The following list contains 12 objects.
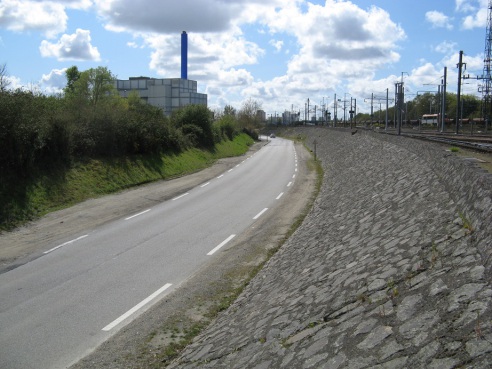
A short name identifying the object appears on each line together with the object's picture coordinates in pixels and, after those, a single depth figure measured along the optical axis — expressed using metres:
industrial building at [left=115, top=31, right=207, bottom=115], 84.75
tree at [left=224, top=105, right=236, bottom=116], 125.43
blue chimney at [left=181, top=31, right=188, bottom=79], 91.62
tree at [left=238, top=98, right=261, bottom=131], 115.58
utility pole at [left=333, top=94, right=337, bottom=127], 119.21
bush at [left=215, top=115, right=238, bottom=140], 71.93
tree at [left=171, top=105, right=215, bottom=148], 51.69
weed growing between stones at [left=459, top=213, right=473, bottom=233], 6.94
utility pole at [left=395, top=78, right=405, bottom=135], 36.88
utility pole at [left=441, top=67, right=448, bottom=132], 52.91
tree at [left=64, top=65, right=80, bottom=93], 78.94
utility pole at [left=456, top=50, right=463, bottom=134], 46.26
